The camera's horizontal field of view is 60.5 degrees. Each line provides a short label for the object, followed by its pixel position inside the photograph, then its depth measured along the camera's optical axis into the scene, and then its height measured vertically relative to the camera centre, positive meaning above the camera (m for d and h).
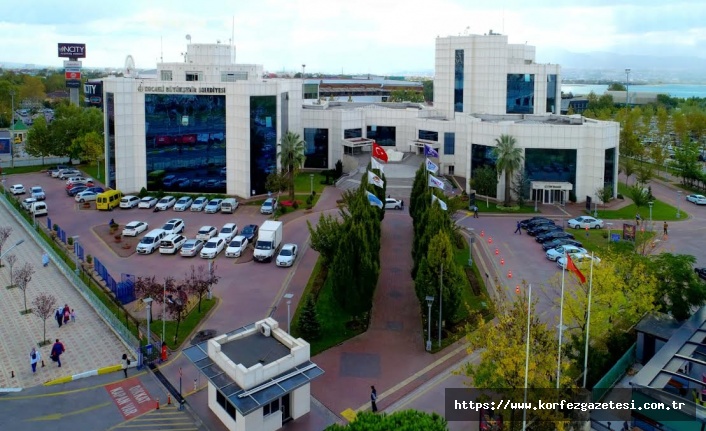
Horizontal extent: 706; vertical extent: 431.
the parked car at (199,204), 67.44 -8.14
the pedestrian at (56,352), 32.38 -11.82
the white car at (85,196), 70.62 -7.68
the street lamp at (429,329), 34.06 -11.09
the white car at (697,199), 74.06 -7.69
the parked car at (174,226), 57.33 -9.05
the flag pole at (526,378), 22.51 -9.06
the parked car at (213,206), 66.69 -8.24
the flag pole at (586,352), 28.34 -10.04
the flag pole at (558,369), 23.59 -9.07
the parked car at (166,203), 67.50 -8.10
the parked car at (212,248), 50.56 -9.83
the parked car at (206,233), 55.69 -9.36
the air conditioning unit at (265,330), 30.77 -10.01
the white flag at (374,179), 46.58 -3.59
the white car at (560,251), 50.53 -9.77
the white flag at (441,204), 42.66 -4.92
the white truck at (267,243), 49.84 -9.26
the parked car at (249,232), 55.59 -9.30
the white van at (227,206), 66.75 -8.18
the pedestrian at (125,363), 31.77 -12.25
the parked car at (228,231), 55.00 -9.30
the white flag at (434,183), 45.08 -3.66
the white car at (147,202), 68.00 -8.07
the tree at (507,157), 69.12 -2.56
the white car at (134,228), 56.62 -9.21
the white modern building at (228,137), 71.88 -0.51
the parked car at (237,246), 51.03 -9.78
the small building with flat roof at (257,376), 26.12 -10.98
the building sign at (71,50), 145.50 +18.99
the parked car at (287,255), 48.94 -10.01
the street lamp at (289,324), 33.69 -11.05
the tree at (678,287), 34.03 -8.51
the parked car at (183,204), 67.31 -8.11
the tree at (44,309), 34.41 -10.27
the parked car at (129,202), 67.75 -7.99
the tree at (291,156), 69.88 -2.78
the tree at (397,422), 20.39 -9.82
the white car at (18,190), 76.44 -7.65
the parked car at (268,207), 66.31 -8.20
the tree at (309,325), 35.41 -11.23
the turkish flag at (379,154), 52.22 -1.80
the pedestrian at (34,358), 31.54 -11.96
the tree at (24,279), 40.22 -10.17
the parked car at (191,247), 50.84 -9.81
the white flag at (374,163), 57.36 -2.87
